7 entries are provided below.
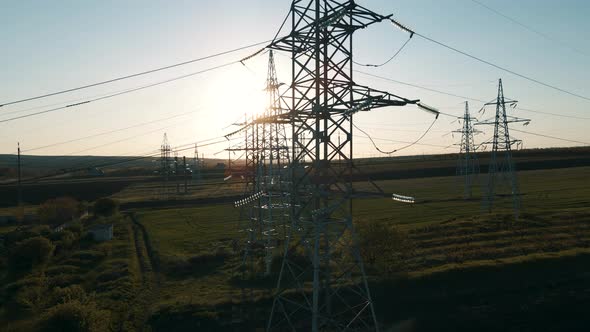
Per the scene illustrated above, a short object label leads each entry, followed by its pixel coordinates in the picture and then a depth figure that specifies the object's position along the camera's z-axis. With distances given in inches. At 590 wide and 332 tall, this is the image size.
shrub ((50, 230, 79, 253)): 1332.4
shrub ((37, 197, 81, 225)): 1892.2
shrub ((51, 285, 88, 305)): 817.9
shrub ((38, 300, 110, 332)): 652.5
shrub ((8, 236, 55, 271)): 1115.9
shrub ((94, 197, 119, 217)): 2071.9
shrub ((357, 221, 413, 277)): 1042.7
